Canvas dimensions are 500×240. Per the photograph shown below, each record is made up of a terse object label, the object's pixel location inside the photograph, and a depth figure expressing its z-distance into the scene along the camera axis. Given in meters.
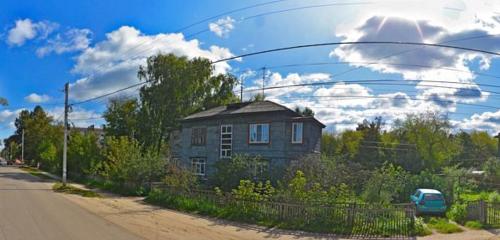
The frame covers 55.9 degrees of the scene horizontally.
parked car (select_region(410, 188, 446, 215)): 22.53
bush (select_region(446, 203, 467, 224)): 20.64
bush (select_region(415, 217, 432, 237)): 16.69
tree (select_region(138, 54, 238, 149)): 52.31
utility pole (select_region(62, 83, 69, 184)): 39.78
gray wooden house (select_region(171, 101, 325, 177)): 32.91
